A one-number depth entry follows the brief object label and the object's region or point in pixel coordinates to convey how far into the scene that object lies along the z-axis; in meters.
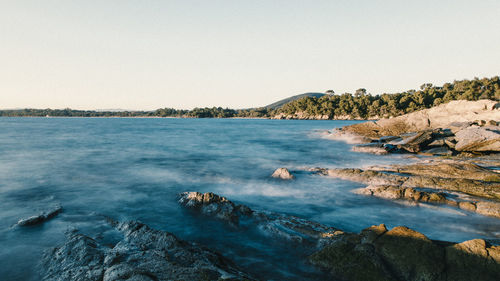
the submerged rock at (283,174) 14.27
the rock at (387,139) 26.34
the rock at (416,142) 21.59
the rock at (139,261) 4.44
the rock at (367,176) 11.98
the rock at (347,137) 29.77
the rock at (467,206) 8.96
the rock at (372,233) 5.64
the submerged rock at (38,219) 8.25
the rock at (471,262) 4.58
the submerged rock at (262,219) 7.14
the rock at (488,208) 8.52
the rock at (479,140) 18.86
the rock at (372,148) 21.47
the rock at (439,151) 19.98
